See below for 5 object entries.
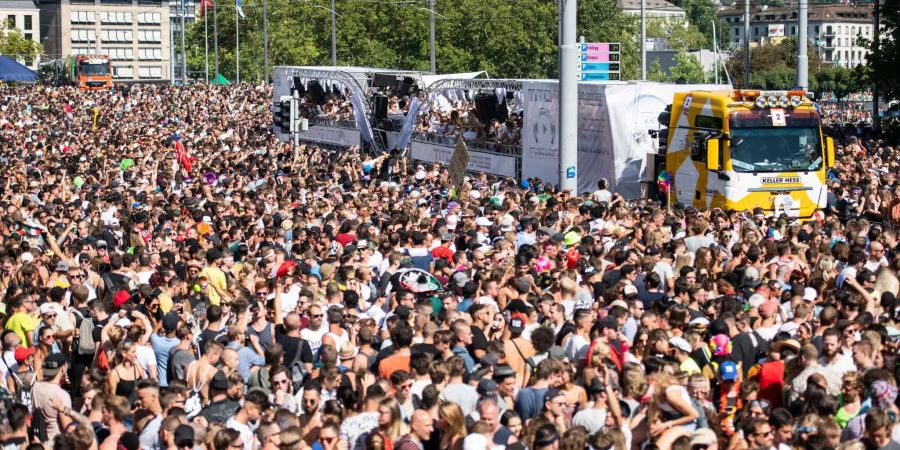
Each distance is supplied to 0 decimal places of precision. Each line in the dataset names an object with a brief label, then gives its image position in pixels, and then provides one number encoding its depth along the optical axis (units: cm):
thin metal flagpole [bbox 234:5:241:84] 10108
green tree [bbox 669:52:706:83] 13488
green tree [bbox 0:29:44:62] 11050
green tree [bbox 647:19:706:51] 17312
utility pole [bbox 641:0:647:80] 4644
